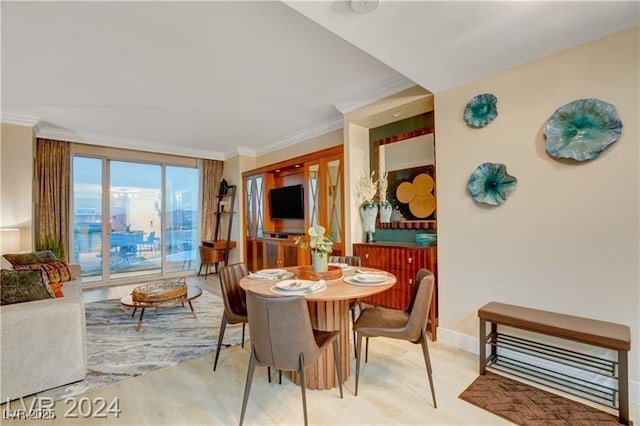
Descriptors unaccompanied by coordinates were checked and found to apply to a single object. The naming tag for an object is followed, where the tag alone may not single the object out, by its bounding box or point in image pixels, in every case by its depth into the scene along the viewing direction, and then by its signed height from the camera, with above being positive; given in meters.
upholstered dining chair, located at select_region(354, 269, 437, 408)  2.00 -0.79
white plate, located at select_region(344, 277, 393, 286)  2.12 -0.49
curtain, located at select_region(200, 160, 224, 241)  6.87 +0.50
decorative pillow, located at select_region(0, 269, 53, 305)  2.22 -0.52
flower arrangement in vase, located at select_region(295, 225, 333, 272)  2.37 -0.27
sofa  2.05 -0.92
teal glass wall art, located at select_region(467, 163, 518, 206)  2.54 +0.25
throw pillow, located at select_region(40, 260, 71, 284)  3.70 -0.68
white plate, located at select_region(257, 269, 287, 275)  2.54 -0.49
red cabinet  3.03 -0.55
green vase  2.40 -0.38
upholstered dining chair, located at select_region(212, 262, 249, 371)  2.42 -0.70
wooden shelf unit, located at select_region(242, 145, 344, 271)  4.24 +0.15
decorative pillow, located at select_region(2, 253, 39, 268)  3.77 -0.52
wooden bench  1.82 -1.05
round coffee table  3.37 -0.97
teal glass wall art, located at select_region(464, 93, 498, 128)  2.62 +0.91
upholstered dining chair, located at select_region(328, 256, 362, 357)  3.10 -0.49
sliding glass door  5.68 -0.04
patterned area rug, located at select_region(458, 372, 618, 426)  1.84 -1.28
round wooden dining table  2.12 -0.79
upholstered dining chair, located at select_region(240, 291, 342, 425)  1.66 -0.68
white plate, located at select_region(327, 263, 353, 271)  2.74 -0.49
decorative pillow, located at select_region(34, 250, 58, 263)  4.05 -0.53
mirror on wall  3.43 +0.48
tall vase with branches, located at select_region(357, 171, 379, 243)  3.68 +0.08
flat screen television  4.94 +0.22
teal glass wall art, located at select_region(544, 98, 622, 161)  2.06 +0.59
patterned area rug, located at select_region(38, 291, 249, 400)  2.46 -1.28
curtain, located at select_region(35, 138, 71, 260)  5.01 +0.46
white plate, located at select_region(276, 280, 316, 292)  1.98 -0.48
